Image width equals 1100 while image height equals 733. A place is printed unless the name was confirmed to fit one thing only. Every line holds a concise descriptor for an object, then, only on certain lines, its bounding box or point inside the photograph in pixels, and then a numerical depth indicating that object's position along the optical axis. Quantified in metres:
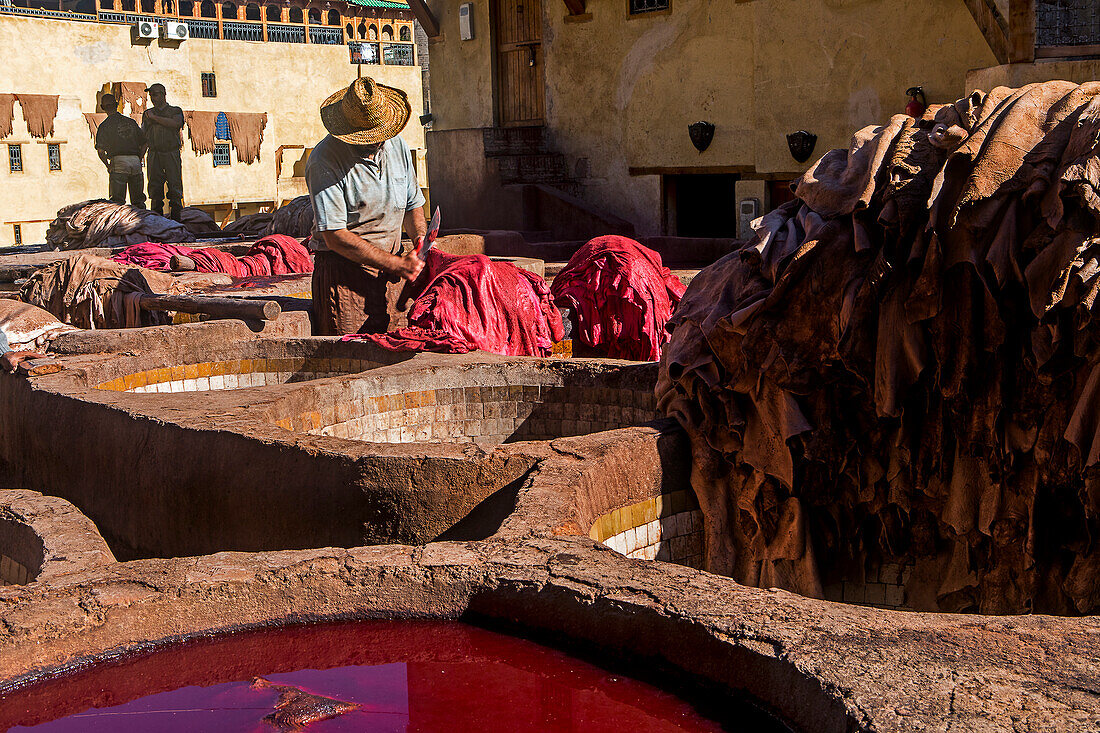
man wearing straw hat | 6.64
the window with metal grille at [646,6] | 13.88
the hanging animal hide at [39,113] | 25.64
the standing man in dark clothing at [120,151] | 21.97
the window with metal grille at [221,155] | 28.90
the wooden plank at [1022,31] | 9.39
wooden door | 15.94
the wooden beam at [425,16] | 16.66
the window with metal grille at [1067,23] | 9.20
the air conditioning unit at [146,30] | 27.41
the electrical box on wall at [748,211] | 12.92
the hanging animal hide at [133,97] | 27.45
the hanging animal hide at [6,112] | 25.16
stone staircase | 15.22
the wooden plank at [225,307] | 6.73
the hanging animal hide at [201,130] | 28.06
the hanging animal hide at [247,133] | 28.91
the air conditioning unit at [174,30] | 27.95
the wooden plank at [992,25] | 9.66
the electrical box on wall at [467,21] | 16.38
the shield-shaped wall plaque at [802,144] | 12.27
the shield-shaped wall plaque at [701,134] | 13.50
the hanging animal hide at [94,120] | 26.69
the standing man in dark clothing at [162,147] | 21.45
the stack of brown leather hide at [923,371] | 4.06
